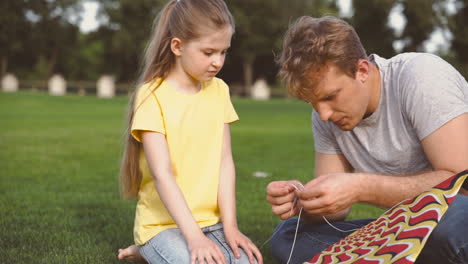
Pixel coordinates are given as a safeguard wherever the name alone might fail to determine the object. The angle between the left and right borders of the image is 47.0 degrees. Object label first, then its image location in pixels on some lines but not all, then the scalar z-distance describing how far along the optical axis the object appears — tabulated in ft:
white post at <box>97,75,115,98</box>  129.90
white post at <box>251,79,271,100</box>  133.18
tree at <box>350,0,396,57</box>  120.26
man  7.97
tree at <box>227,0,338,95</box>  142.41
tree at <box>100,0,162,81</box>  144.25
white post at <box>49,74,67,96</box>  129.39
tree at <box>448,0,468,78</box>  106.32
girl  8.72
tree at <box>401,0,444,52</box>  114.83
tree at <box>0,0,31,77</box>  136.56
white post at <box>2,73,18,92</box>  127.44
